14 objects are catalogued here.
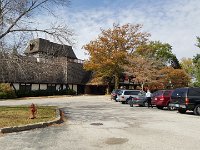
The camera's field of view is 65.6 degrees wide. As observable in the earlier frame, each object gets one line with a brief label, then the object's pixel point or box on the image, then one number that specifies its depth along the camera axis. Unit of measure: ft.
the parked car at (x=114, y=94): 70.32
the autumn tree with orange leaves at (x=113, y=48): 94.20
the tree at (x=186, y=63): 156.86
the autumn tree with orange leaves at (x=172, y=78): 97.41
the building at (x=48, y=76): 35.37
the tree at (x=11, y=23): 34.40
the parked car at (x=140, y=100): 49.50
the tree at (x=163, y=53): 113.76
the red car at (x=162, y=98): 43.69
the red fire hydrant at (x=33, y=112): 27.05
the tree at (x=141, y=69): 93.95
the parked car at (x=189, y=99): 35.06
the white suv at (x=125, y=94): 59.16
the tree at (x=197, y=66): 66.74
